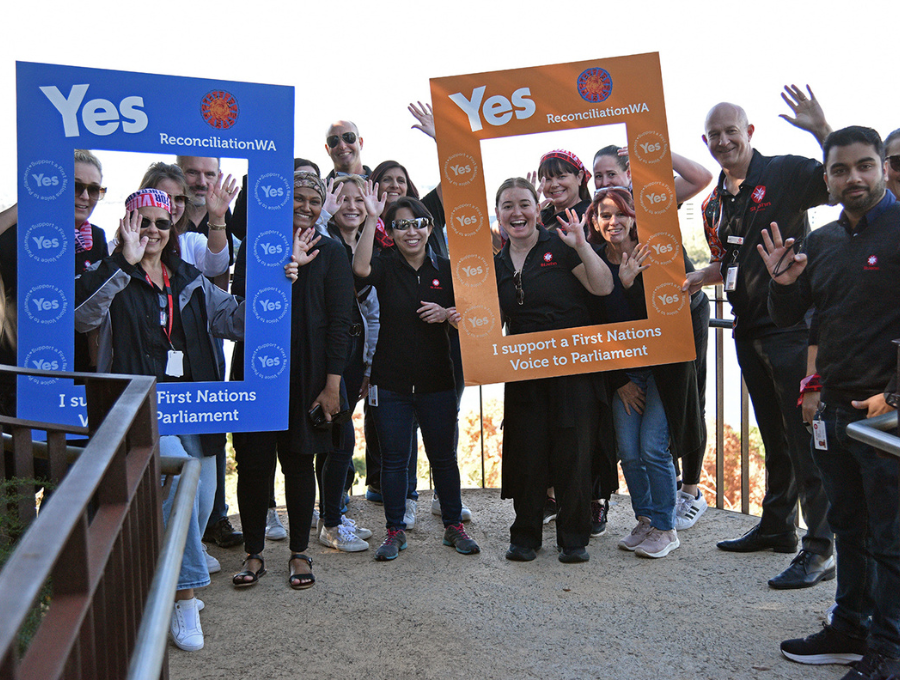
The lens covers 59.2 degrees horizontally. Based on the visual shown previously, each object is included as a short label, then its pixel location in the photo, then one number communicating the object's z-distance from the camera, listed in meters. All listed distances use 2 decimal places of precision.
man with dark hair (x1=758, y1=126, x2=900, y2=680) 2.77
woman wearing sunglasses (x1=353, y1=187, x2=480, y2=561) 4.38
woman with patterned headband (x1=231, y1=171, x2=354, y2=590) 3.99
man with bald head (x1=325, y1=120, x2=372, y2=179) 5.23
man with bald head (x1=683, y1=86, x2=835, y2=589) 3.97
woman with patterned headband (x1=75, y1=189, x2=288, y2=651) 3.47
